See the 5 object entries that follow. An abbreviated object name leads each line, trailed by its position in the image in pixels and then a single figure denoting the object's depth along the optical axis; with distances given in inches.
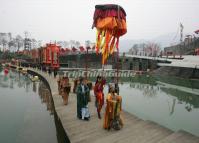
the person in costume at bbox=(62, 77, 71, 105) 476.4
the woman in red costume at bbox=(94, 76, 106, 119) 375.7
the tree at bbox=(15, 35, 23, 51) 4096.5
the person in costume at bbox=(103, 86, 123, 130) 295.6
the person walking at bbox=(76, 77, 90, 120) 346.0
